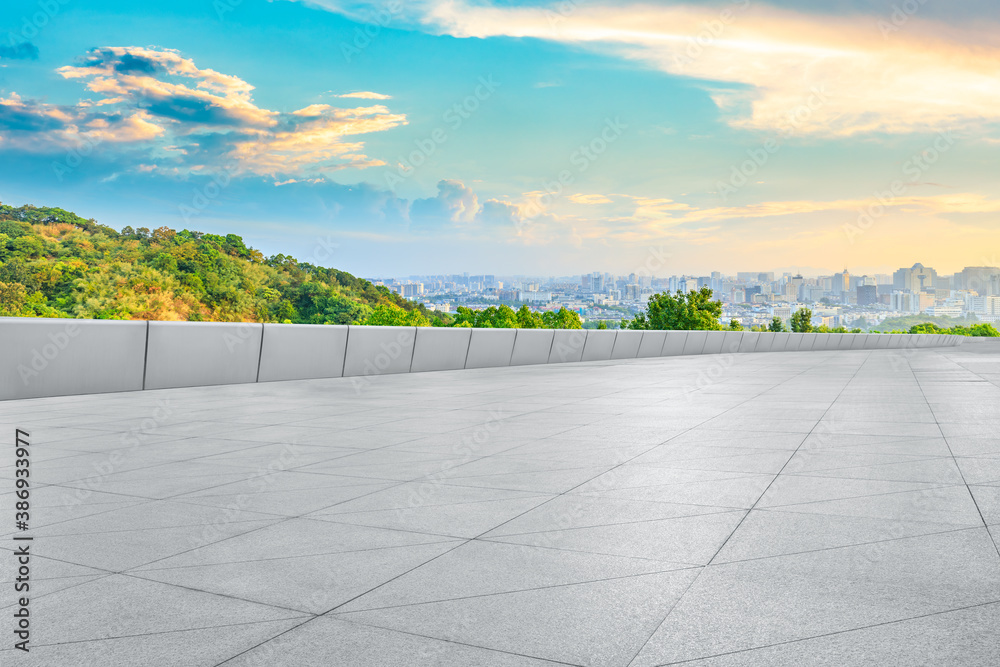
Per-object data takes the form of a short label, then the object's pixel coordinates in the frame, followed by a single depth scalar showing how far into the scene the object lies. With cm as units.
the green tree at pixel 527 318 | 11377
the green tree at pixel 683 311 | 9881
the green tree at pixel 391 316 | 9206
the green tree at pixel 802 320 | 14938
